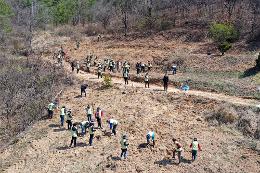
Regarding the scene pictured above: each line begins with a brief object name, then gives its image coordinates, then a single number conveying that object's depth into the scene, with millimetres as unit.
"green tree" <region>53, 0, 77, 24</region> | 61656
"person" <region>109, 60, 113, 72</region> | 38400
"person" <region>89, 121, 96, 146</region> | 25402
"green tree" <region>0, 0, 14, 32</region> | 50350
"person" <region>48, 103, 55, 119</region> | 29688
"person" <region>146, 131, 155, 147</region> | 25344
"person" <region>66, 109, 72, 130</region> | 27375
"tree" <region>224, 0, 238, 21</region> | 49016
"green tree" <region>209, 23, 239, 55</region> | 41469
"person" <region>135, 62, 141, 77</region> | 37531
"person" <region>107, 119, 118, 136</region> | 26730
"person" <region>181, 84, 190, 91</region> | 32938
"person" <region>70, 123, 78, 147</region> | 25422
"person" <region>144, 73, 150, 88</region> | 33600
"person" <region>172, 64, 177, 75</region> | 36847
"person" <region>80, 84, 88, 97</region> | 32406
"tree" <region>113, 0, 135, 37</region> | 56850
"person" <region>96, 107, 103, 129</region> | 27391
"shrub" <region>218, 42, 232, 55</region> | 40031
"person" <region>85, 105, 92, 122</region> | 27828
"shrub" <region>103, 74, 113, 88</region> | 33750
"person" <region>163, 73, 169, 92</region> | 32031
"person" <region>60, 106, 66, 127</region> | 28097
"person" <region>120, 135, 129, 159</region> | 23844
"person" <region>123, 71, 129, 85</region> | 34219
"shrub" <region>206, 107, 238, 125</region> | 28141
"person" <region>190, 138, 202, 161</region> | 23953
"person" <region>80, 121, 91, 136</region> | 26867
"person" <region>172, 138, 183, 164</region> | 24112
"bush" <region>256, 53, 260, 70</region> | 35181
